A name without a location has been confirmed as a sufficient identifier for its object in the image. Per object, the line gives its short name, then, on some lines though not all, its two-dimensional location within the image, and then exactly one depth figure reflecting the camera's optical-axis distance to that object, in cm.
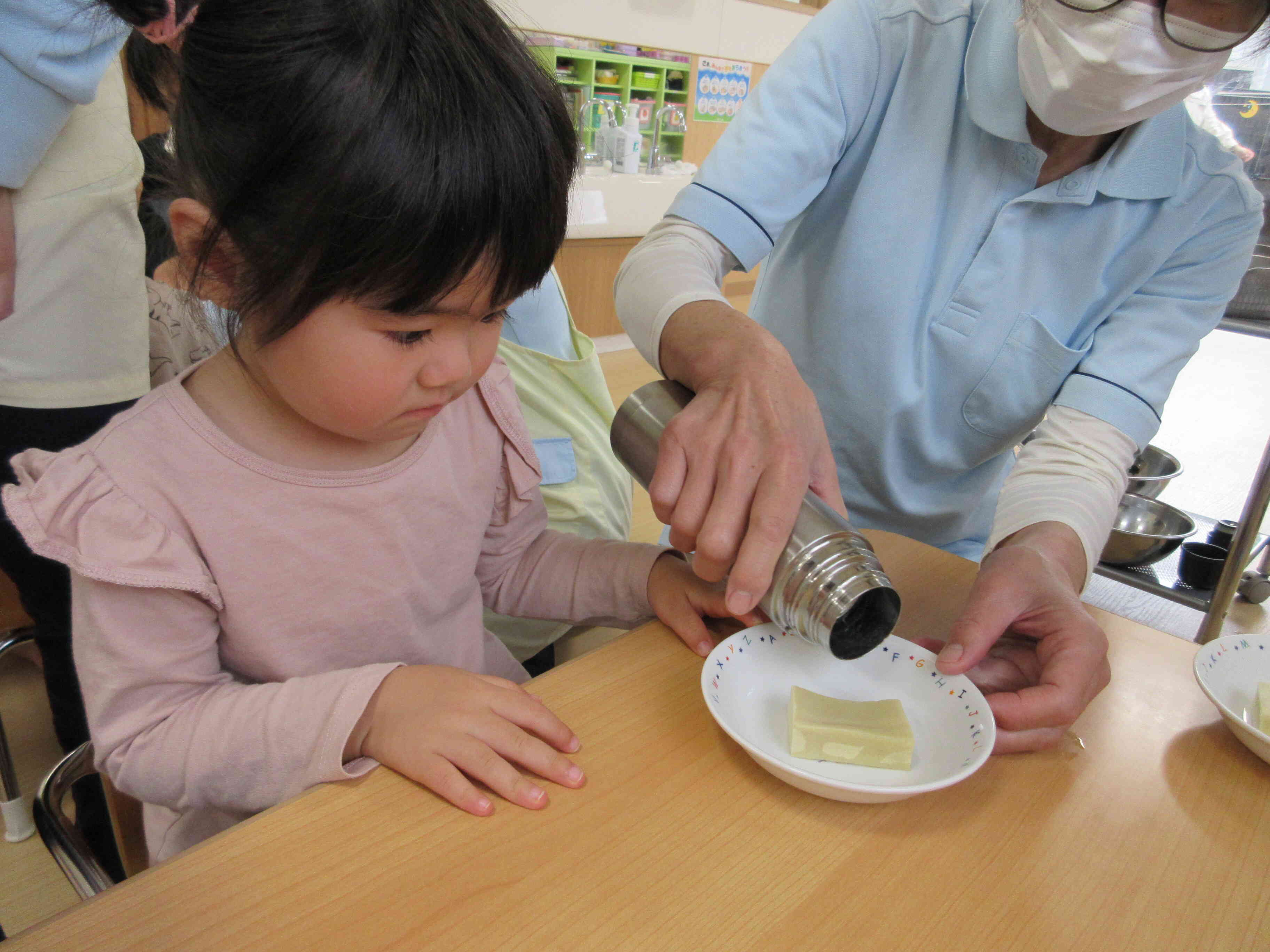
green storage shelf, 281
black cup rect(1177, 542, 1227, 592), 177
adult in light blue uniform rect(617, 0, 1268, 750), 94
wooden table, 45
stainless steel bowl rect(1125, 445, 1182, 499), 207
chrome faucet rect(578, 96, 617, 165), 285
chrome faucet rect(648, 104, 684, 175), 317
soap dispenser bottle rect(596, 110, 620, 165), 294
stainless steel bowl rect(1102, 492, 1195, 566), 179
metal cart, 154
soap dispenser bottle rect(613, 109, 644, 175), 294
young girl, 54
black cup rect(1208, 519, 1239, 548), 197
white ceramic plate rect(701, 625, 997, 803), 55
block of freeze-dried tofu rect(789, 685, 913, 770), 59
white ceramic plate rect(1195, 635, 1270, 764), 70
